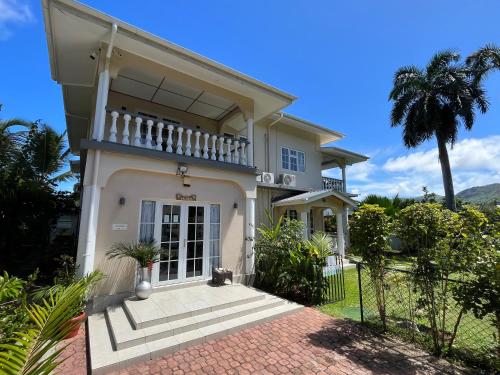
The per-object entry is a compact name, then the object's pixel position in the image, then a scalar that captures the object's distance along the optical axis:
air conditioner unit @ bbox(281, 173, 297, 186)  13.74
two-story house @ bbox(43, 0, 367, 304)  6.33
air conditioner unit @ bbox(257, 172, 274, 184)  12.84
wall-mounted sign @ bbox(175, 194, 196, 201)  7.76
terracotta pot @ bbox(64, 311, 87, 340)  4.88
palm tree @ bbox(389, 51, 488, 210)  17.47
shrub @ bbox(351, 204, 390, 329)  5.61
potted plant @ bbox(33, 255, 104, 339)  5.11
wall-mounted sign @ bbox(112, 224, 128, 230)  6.61
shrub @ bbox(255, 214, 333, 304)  7.44
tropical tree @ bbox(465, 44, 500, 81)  16.95
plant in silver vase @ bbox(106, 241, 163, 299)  6.42
